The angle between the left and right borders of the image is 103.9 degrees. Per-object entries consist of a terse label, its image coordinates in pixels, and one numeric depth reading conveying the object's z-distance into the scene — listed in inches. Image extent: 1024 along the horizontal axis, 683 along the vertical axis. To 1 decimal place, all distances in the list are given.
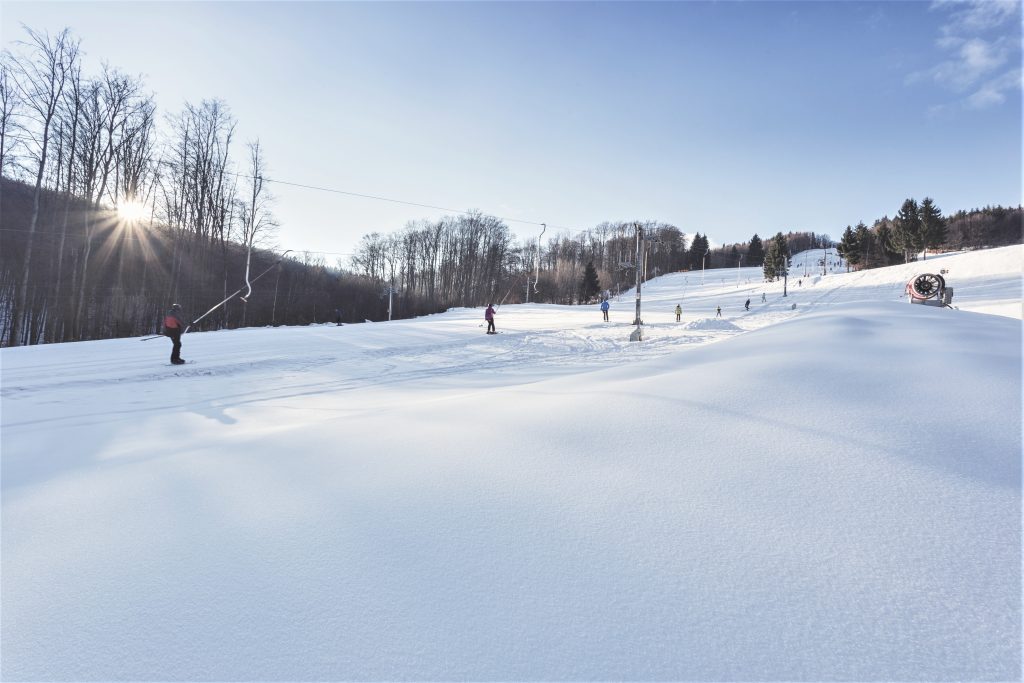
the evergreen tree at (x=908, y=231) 2516.0
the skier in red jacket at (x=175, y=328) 419.5
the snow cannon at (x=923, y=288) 942.4
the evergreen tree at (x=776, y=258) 2915.8
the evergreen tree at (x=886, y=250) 2768.2
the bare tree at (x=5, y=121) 700.0
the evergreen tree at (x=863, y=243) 2876.5
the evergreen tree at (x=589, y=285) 2706.7
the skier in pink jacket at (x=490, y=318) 818.2
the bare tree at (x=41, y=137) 724.7
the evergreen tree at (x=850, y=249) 2866.6
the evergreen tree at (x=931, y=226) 2498.8
